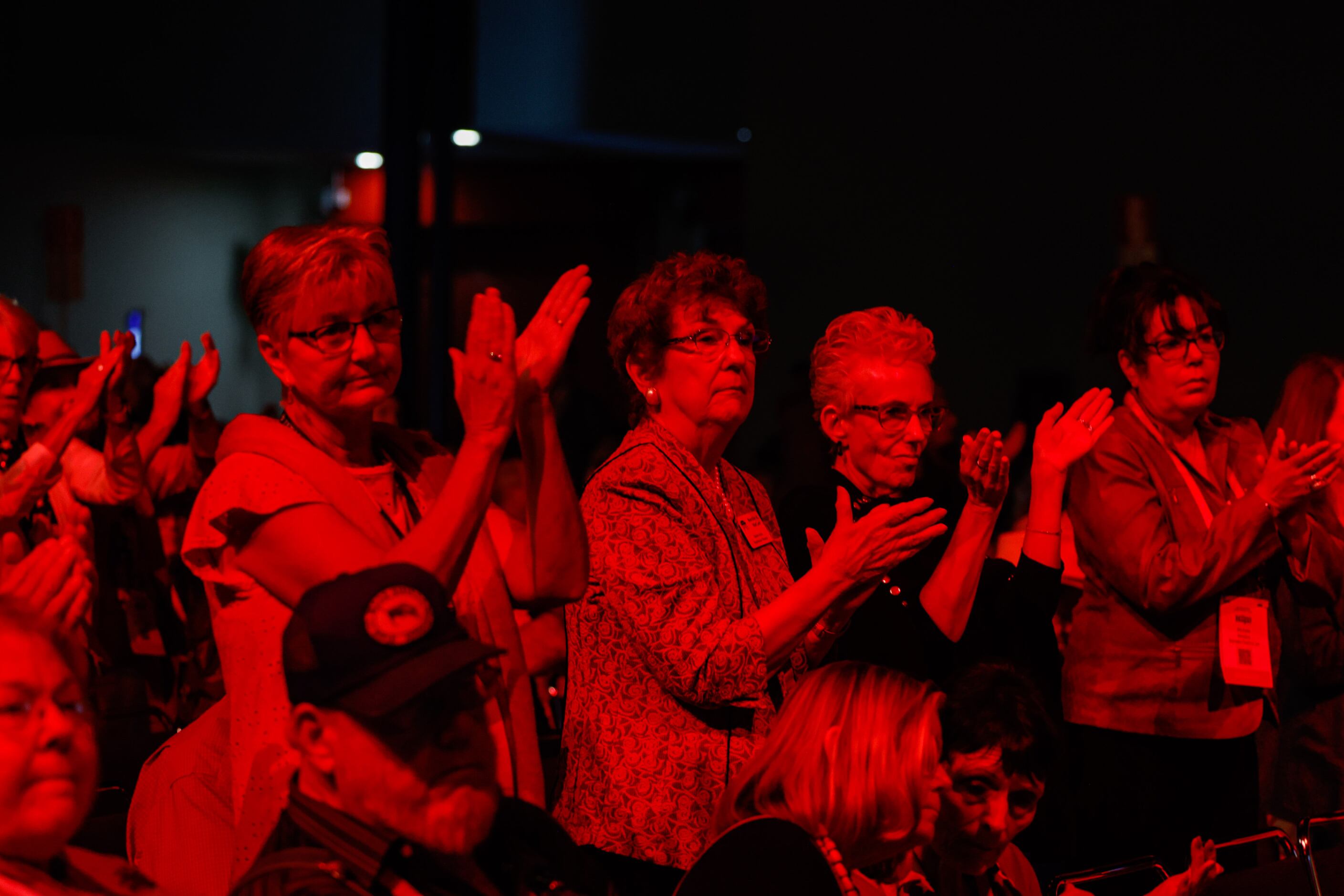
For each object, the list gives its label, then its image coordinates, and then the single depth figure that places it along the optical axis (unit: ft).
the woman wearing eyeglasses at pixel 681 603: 22.67
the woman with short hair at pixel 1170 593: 24.49
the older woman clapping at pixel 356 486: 21.95
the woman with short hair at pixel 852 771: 22.19
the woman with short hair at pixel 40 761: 21.20
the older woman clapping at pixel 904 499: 23.77
